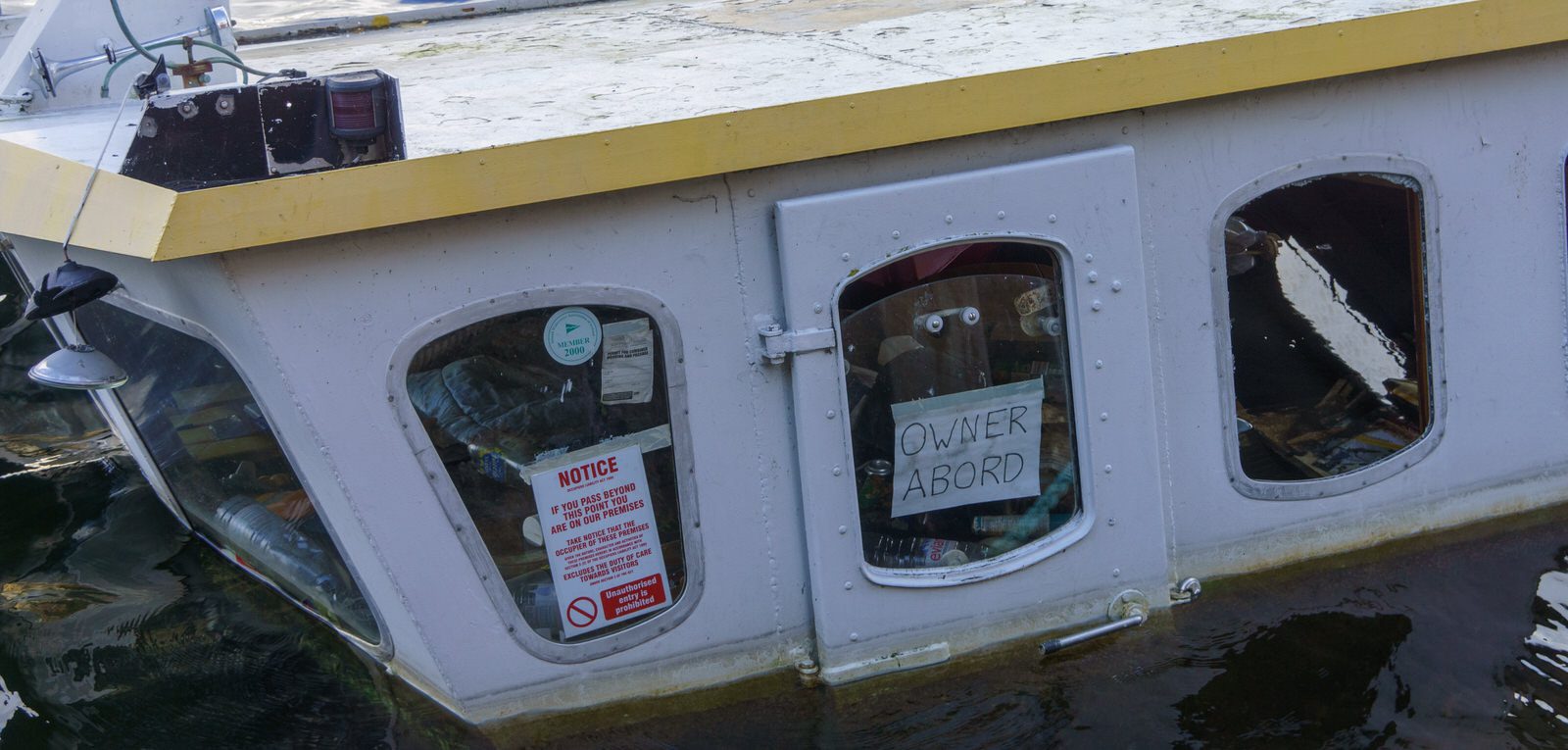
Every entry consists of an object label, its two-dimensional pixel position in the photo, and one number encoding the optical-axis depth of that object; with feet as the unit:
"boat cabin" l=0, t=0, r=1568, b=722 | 9.01
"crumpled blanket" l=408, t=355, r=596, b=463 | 9.50
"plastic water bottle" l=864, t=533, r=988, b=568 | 10.78
